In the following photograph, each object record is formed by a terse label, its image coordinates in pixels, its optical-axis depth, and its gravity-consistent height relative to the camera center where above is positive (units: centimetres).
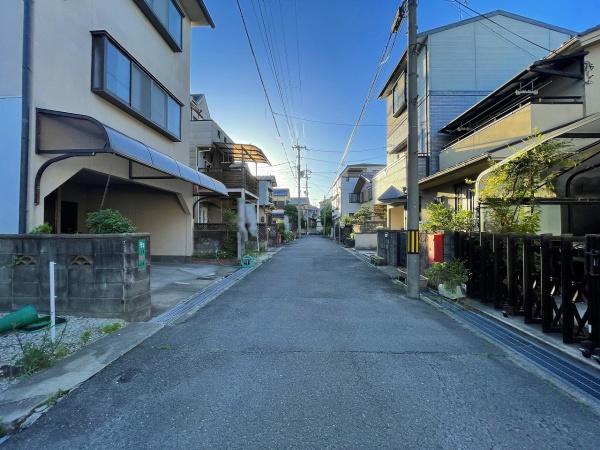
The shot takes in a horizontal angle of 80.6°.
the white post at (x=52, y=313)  452 -108
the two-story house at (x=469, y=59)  1609 +784
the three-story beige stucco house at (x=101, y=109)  598 +264
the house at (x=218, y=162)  1794 +384
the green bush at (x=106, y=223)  583 +10
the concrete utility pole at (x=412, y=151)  821 +184
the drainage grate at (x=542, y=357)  351 -152
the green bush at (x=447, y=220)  882 +25
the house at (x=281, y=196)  7138 +803
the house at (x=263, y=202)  2888 +224
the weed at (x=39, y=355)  374 -141
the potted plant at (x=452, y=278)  739 -102
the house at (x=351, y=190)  3602 +480
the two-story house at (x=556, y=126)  723 +295
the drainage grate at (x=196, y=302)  608 -152
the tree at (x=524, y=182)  668 +95
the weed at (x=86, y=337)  467 -145
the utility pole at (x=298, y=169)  4183 +756
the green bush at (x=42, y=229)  582 +0
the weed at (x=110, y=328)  510 -145
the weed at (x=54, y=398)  312 -152
